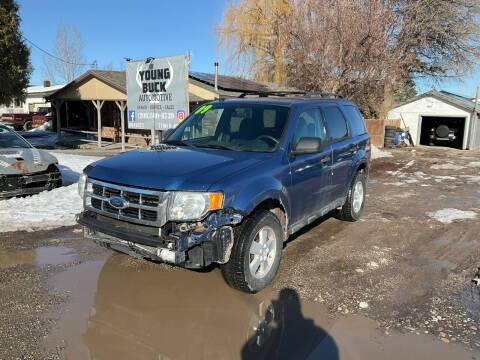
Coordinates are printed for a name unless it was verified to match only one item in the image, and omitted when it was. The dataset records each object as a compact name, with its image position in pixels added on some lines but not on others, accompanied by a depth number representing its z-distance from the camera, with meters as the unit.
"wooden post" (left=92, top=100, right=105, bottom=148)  20.44
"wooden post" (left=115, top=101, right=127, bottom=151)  18.62
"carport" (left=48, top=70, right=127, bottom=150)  20.22
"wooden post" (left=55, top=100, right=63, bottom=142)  23.16
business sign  11.05
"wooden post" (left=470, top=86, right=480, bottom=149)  22.72
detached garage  23.39
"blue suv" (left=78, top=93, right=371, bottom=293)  3.37
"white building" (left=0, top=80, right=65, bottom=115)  45.50
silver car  6.80
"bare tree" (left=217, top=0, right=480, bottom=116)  16.19
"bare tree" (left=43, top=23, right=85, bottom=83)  57.66
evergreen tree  17.80
